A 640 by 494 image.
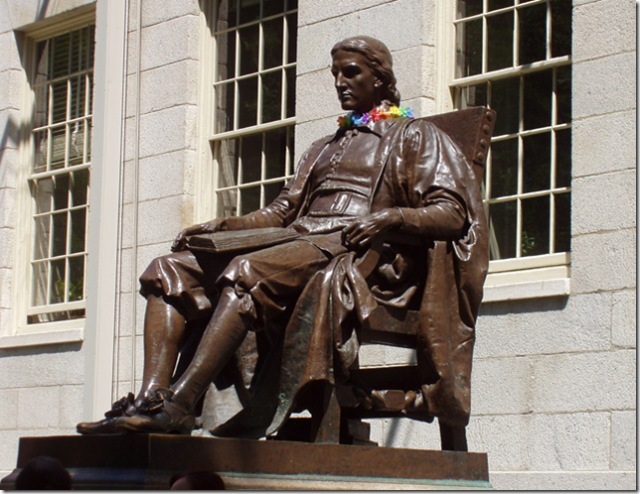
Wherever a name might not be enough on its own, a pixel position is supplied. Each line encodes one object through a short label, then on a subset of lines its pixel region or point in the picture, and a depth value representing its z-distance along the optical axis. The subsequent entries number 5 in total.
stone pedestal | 8.53
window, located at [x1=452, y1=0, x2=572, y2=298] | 12.80
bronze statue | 9.21
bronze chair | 9.36
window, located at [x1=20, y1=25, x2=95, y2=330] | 17.83
